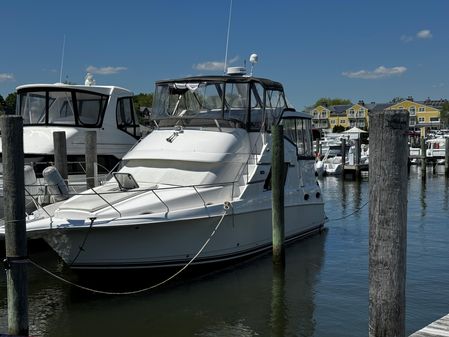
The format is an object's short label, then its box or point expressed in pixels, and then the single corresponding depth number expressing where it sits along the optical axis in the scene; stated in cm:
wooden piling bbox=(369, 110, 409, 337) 501
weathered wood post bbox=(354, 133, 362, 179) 3208
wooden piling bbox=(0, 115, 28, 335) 680
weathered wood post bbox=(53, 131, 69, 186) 1262
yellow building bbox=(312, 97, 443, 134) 10638
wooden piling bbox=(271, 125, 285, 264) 1070
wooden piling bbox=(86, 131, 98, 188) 1312
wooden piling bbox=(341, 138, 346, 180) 3329
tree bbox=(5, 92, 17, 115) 6461
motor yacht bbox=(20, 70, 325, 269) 923
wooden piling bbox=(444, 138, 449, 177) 3275
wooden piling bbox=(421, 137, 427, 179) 3130
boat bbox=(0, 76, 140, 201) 1455
